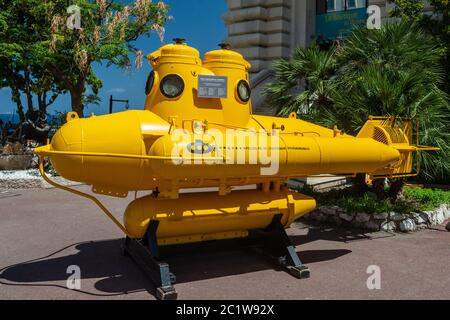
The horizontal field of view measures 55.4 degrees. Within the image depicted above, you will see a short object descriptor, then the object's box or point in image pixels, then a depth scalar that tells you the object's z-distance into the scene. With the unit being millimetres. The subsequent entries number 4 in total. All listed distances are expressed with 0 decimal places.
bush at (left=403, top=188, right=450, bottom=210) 8883
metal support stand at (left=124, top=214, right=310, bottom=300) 5098
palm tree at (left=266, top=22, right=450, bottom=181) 7703
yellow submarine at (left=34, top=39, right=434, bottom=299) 4918
